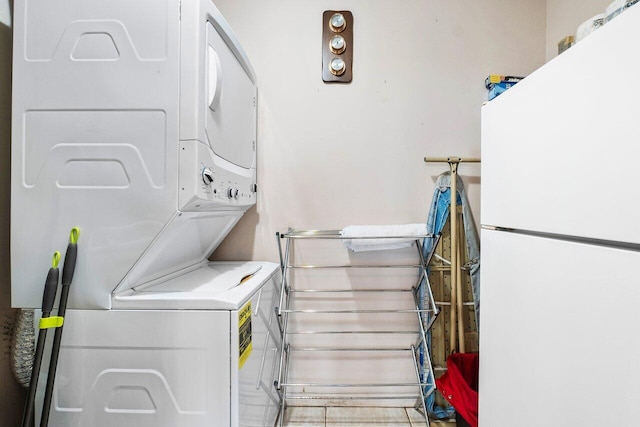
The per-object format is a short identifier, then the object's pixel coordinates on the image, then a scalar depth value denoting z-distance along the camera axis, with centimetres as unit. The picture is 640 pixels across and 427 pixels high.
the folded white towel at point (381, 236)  153
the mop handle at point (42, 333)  85
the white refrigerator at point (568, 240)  60
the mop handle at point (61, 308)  88
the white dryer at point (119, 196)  93
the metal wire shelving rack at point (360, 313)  162
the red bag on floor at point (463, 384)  131
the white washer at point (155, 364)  92
